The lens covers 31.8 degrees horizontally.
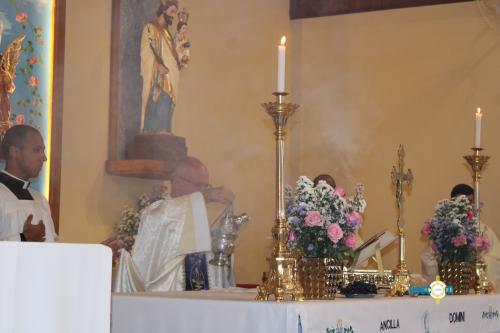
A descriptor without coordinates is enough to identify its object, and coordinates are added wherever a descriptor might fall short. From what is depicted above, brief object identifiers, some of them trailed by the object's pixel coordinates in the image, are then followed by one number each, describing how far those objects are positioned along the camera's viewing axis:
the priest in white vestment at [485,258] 7.29
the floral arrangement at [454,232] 5.20
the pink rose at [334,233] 3.83
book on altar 4.80
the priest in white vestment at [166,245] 5.41
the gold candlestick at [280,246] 3.55
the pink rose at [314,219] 3.85
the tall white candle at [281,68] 3.63
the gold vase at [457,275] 5.21
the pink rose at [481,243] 5.26
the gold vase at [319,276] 3.84
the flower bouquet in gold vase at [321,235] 3.85
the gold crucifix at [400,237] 4.53
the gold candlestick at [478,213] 5.35
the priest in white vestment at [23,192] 5.64
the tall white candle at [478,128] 5.37
